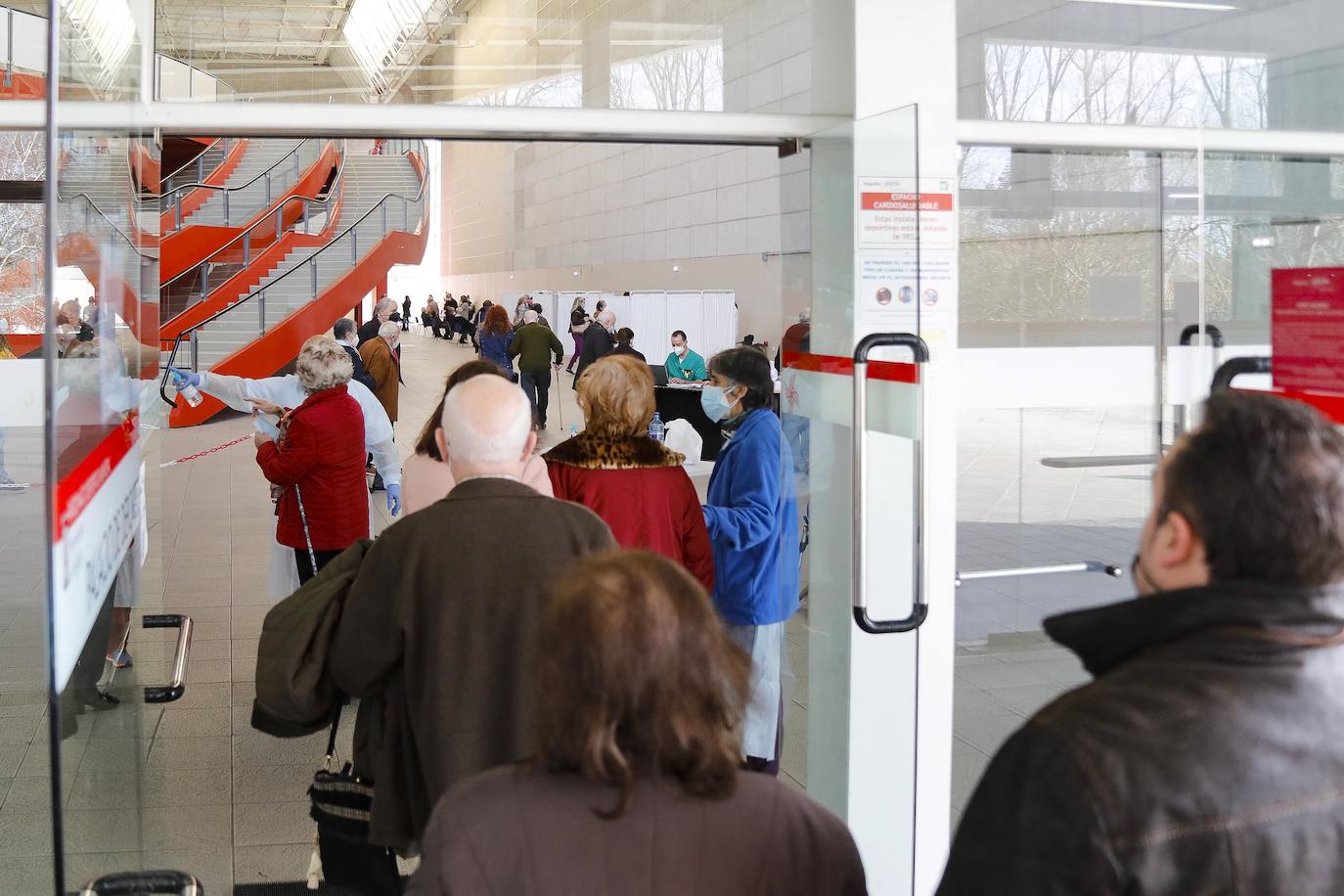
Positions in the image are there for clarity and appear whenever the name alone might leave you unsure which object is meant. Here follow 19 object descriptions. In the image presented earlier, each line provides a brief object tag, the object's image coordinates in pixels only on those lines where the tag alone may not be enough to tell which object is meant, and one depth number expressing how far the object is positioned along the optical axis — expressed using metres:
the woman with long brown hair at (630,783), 1.32
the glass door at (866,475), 3.40
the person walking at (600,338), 14.79
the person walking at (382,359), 10.61
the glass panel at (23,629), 3.39
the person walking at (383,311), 11.09
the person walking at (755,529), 3.87
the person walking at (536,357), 15.45
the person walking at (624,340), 13.38
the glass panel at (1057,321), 4.12
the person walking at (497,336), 15.01
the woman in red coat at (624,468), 3.41
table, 12.12
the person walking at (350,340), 9.56
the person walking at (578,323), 18.20
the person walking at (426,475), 3.17
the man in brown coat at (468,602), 2.28
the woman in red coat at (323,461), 5.07
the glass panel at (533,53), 3.59
